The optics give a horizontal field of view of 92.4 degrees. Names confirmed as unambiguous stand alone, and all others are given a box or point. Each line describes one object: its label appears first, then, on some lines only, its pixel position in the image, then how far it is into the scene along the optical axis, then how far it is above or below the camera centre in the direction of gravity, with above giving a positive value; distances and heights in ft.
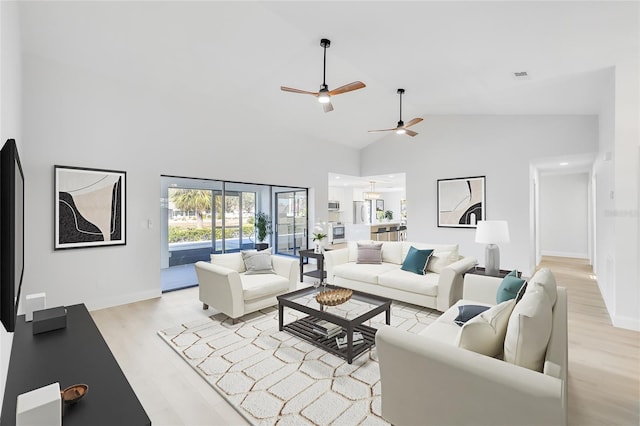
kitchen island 30.99 -2.12
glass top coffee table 9.16 -3.35
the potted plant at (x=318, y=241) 18.74 -1.86
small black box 6.89 -2.47
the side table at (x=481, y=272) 12.34 -2.59
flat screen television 4.06 -0.30
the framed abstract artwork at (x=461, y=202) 20.85 +0.64
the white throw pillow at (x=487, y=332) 5.35 -2.17
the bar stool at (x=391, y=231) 34.73 -2.29
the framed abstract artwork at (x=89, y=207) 12.82 +0.24
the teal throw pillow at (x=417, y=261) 14.01 -2.32
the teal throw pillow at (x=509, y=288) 7.69 -1.99
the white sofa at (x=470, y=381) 4.29 -2.65
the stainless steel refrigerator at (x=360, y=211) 43.67 +0.02
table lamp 12.27 -1.14
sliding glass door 16.75 -0.47
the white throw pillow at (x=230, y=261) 13.92 -2.26
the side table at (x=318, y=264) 18.25 -3.21
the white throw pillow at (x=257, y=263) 14.14 -2.37
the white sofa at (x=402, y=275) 12.38 -2.92
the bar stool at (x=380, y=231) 32.39 -2.18
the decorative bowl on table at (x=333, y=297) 10.04 -2.89
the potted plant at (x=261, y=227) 20.83 -1.04
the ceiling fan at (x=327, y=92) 11.06 +4.49
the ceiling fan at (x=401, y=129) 16.51 +4.43
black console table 4.16 -2.72
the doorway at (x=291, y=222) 22.74 -0.82
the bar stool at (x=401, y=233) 37.27 -2.75
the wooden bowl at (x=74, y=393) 4.29 -2.59
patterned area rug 6.93 -4.46
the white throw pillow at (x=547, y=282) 6.21 -1.53
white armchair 11.73 -3.00
